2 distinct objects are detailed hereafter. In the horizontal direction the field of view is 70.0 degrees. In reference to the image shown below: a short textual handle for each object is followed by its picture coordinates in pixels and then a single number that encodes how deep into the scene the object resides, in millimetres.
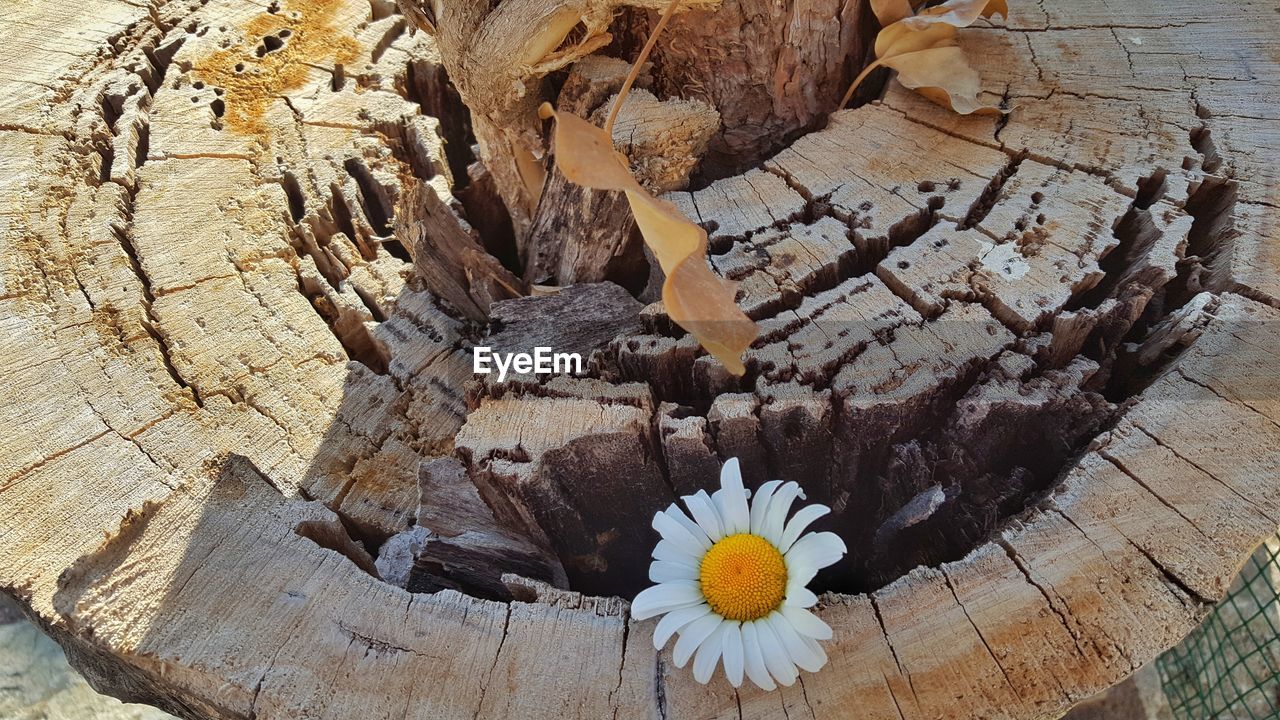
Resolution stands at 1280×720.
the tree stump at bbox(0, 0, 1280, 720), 214
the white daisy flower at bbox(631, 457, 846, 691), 207
